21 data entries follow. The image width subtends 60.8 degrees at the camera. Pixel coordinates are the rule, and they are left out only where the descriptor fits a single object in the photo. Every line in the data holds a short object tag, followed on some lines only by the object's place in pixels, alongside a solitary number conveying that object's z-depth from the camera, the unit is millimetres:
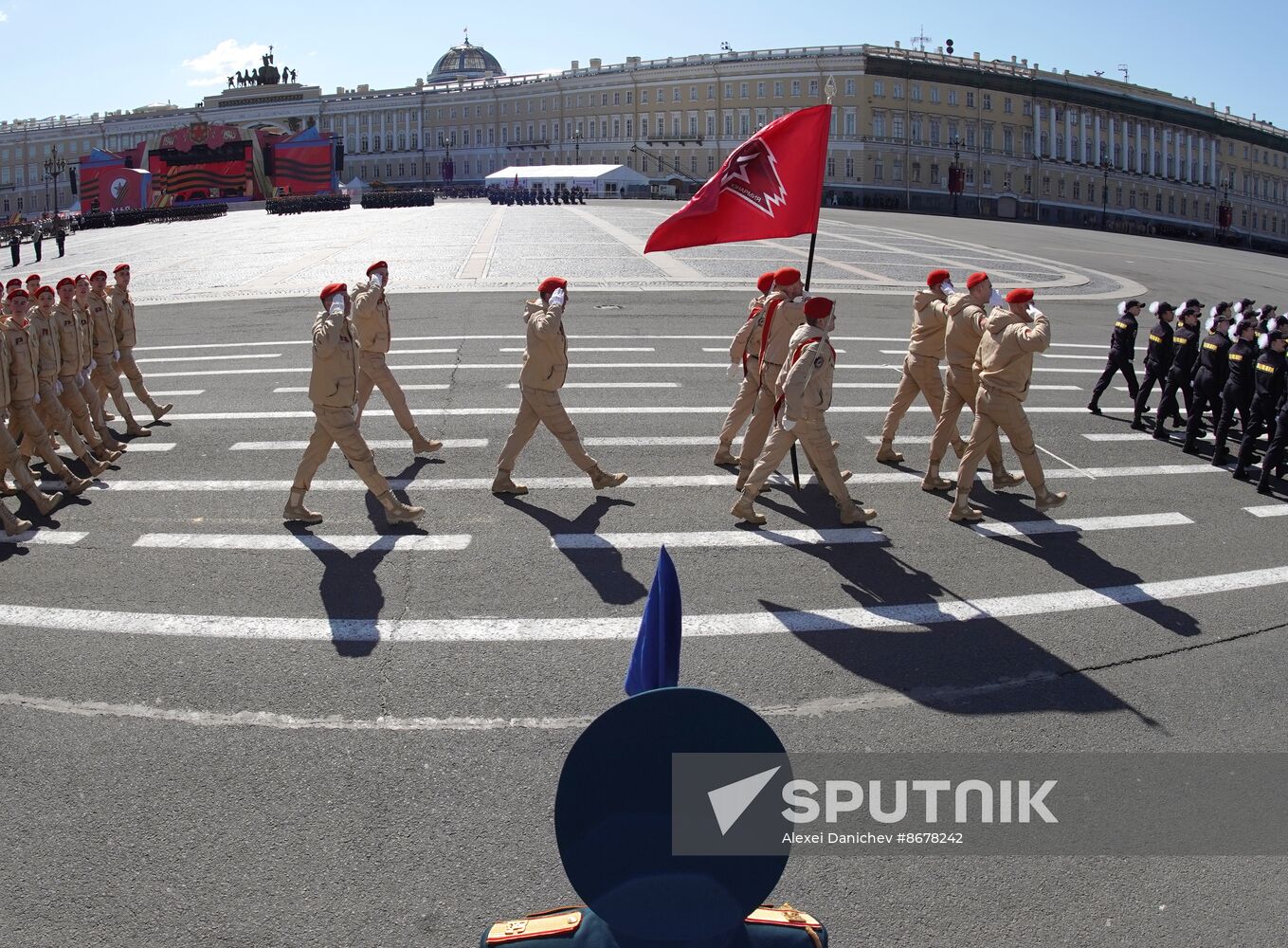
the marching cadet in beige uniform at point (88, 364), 11378
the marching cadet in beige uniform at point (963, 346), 9961
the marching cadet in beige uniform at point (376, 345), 11047
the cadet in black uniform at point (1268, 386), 11117
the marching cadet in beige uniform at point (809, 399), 8664
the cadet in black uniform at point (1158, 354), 13766
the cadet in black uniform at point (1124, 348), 14109
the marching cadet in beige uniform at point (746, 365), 10500
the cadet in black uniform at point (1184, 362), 13066
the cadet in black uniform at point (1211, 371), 12375
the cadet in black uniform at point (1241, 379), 11609
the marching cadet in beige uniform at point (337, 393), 8844
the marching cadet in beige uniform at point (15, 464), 9445
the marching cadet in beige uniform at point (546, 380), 9703
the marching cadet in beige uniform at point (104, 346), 12203
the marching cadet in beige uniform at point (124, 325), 12625
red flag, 9547
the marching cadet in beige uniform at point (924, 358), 10797
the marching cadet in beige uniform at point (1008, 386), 9133
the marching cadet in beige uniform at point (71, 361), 10836
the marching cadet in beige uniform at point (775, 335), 9875
